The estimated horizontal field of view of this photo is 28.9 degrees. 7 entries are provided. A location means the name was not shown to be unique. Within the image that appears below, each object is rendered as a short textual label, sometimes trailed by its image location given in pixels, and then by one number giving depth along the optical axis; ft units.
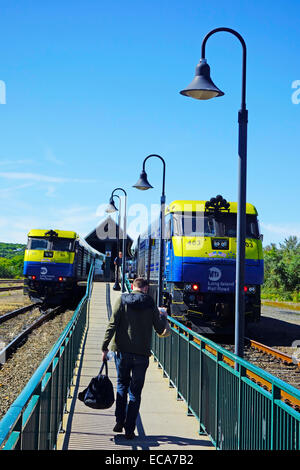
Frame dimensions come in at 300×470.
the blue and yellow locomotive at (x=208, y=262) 55.67
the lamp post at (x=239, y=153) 26.68
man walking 22.63
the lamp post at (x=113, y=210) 94.99
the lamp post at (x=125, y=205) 92.50
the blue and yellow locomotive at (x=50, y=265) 96.37
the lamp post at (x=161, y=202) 54.44
